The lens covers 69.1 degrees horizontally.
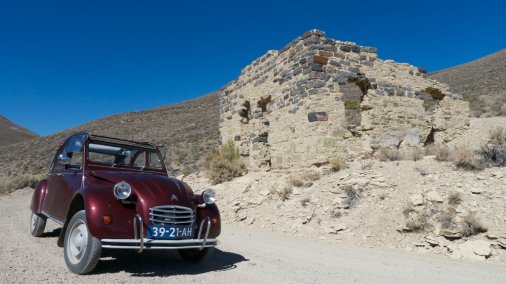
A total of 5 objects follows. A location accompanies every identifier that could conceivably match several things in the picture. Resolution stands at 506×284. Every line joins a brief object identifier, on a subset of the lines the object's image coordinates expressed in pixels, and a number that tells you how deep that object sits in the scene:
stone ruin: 10.74
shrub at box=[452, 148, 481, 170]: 8.18
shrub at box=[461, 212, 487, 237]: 6.42
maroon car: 4.20
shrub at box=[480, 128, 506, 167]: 8.05
